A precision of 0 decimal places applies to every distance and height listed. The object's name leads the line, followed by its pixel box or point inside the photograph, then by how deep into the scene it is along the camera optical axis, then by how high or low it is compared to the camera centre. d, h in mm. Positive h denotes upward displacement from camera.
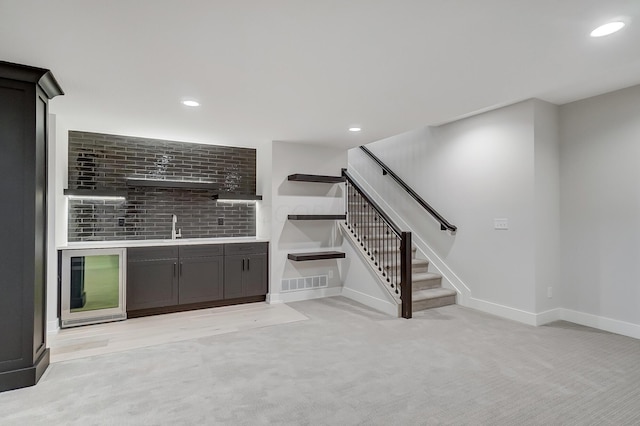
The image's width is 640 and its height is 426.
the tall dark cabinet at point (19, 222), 2566 -21
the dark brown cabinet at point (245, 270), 4914 -753
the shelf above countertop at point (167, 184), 4762 +508
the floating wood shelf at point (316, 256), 5014 -554
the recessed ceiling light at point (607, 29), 2135 +1211
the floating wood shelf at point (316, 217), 5125 +26
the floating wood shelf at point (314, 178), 5148 +625
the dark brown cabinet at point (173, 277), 4340 -775
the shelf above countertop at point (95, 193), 4386 +347
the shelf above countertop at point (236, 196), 5257 +350
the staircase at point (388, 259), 4629 -604
